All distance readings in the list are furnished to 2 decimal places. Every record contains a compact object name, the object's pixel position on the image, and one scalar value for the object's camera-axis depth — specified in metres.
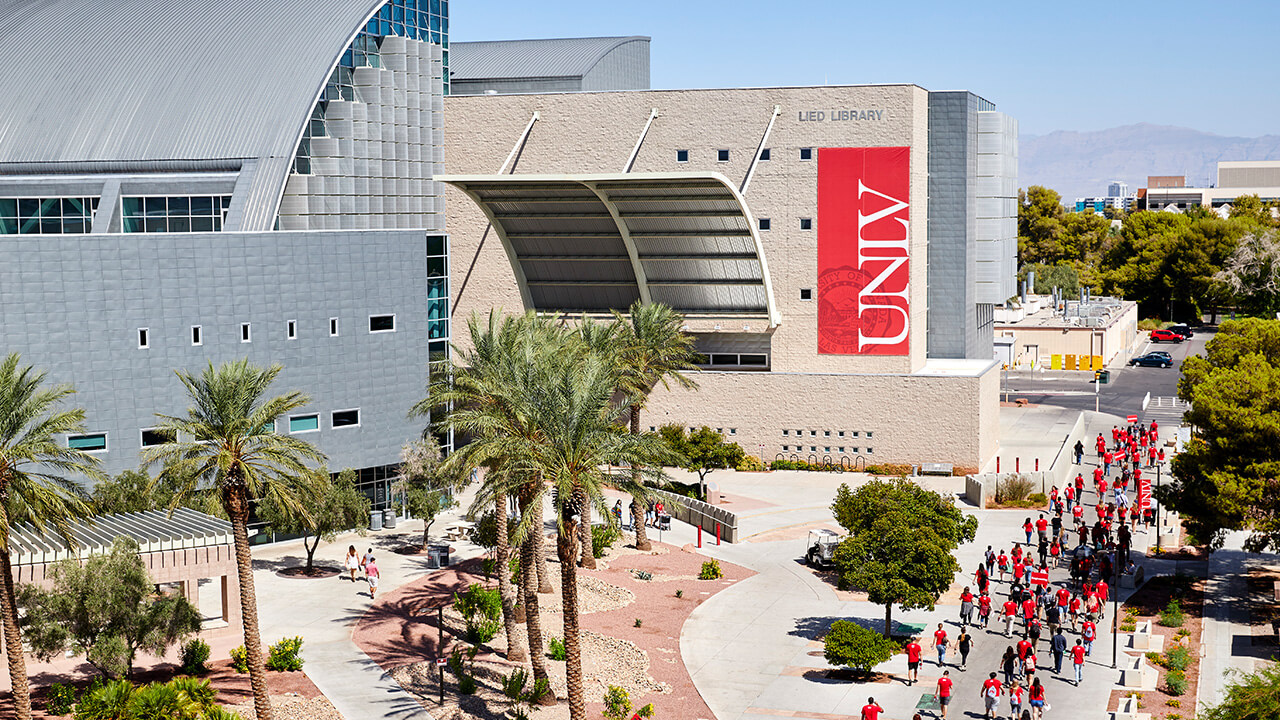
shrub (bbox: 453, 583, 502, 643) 39.78
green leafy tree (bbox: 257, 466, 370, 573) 44.47
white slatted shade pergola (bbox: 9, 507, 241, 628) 36.16
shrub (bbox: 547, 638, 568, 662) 38.46
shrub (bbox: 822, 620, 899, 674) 35.88
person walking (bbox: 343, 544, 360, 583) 47.25
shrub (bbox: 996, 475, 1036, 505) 58.03
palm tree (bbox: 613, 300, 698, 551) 54.28
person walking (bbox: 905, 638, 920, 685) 36.06
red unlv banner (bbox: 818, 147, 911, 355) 63.62
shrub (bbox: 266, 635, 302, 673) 36.67
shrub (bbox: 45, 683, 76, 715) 32.72
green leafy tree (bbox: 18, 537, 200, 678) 32.84
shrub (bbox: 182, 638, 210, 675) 36.03
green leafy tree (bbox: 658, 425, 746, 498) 59.16
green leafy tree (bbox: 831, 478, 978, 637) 38.47
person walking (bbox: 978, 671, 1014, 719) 33.22
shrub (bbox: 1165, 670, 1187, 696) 34.97
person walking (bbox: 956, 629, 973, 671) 37.38
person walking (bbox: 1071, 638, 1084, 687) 35.69
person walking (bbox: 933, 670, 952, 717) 33.53
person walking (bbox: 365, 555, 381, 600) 44.50
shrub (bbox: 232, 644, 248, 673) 36.69
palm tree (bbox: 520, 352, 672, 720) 31.98
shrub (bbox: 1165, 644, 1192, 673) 36.69
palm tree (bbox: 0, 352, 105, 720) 29.30
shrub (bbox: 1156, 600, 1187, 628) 41.08
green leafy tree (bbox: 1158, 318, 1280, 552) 41.25
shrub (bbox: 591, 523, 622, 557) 49.88
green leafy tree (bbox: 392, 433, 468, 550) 50.50
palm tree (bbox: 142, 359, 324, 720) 31.70
